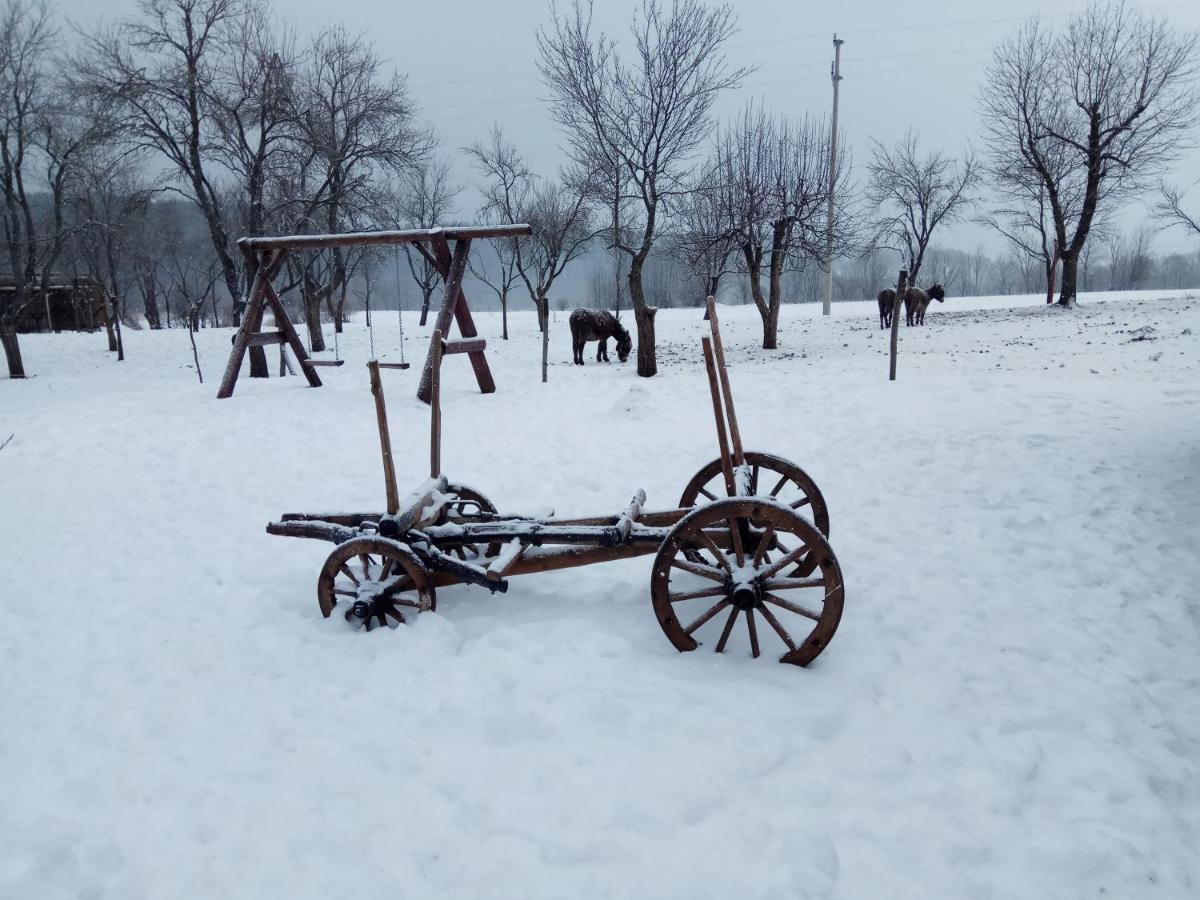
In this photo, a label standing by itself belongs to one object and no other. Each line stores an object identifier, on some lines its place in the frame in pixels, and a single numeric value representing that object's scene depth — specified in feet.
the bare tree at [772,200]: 51.31
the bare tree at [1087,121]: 64.34
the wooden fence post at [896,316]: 30.58
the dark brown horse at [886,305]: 61.52
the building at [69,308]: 89.61
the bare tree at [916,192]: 82.12
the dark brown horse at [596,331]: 47.50
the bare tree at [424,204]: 97.71
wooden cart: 10.50
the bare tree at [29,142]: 49.29
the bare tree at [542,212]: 76.13
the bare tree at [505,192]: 86.84
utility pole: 56.39
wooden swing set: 29.63
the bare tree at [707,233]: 51.29
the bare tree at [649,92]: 42.80
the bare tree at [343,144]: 48.62
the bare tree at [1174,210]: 63.93
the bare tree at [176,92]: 41.14
